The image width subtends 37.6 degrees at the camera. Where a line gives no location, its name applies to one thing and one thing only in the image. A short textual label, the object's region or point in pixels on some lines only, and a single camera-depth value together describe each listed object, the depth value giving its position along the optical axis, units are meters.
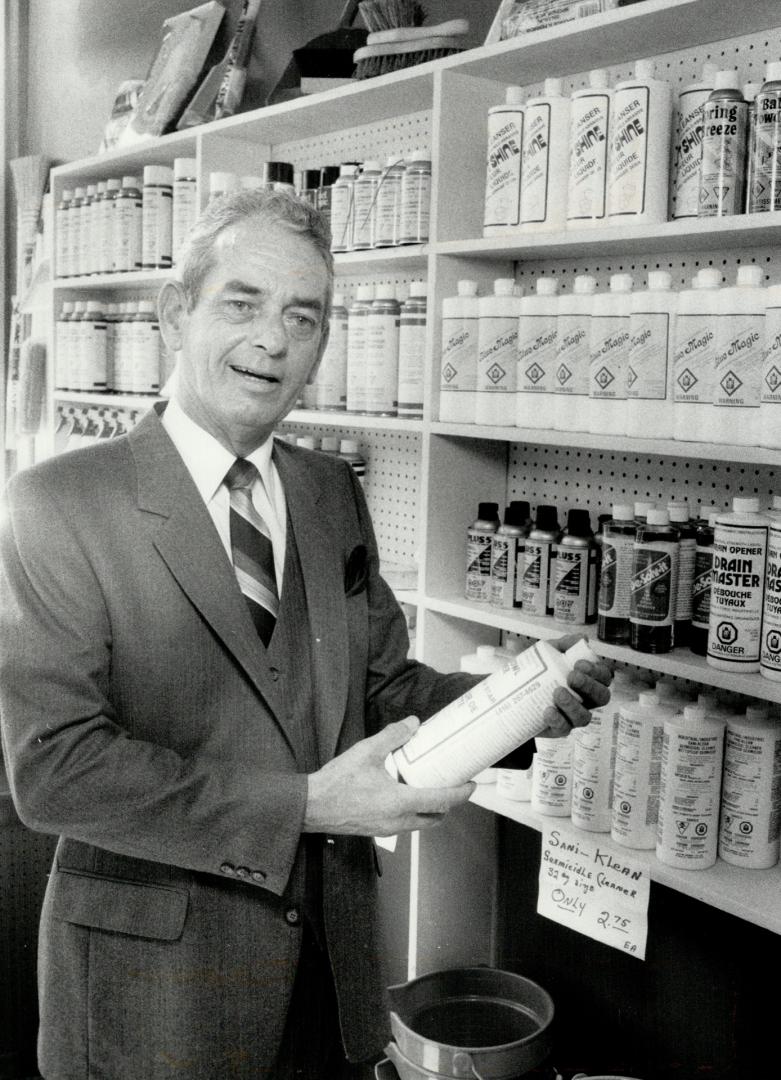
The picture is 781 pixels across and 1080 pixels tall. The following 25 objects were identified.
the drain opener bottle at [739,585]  1.86
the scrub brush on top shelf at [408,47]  2.56
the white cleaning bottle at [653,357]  1.97
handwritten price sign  2.06
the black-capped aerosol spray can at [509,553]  2.38
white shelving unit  1.96
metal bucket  2.48
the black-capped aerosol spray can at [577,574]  2.21
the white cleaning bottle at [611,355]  2.05
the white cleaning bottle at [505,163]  2.25
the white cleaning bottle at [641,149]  2.02
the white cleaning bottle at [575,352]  2.14
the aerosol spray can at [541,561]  2.29
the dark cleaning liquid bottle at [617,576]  2.04
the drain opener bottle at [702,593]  2.00
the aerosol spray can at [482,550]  2.44
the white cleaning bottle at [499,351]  2.29
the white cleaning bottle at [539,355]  2.21
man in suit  1.48
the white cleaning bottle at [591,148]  2.09
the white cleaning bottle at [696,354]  1.90
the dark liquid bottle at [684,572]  2.00
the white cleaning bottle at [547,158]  2.18
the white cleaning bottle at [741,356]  1.84
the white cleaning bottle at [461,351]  2.35
